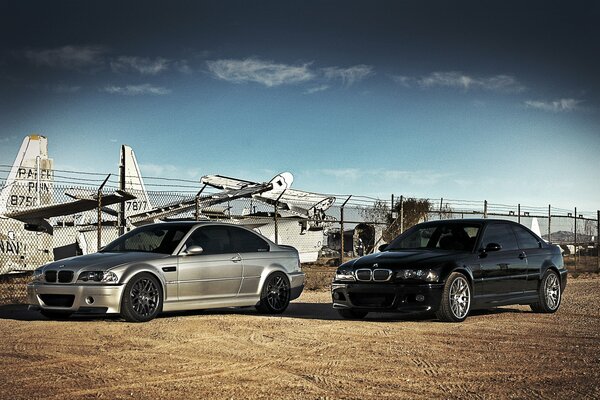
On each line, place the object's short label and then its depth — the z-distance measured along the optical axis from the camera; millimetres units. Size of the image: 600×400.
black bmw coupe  11625
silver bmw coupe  11477
